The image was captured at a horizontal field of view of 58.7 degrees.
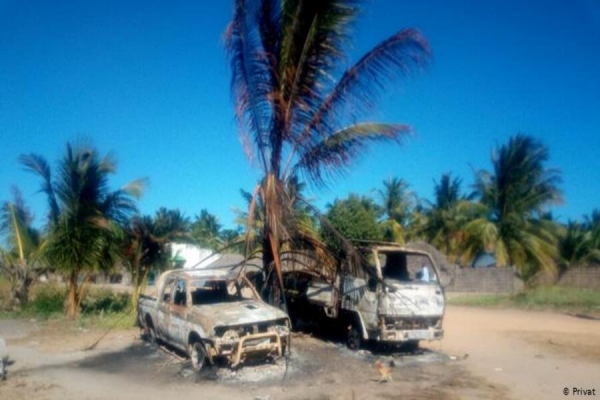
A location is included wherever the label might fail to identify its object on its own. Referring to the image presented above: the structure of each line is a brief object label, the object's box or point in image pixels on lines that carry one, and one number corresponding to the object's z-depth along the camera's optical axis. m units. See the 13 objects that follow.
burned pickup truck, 9.13
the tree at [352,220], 26.33
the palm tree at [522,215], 28.28
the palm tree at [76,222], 17.50
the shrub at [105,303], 18.85
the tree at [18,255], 19.44
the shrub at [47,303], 18.59
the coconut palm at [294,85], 10.66
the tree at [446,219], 33.00
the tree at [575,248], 33.25
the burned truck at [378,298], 10.65
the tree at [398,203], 38.47
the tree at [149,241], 18.20
